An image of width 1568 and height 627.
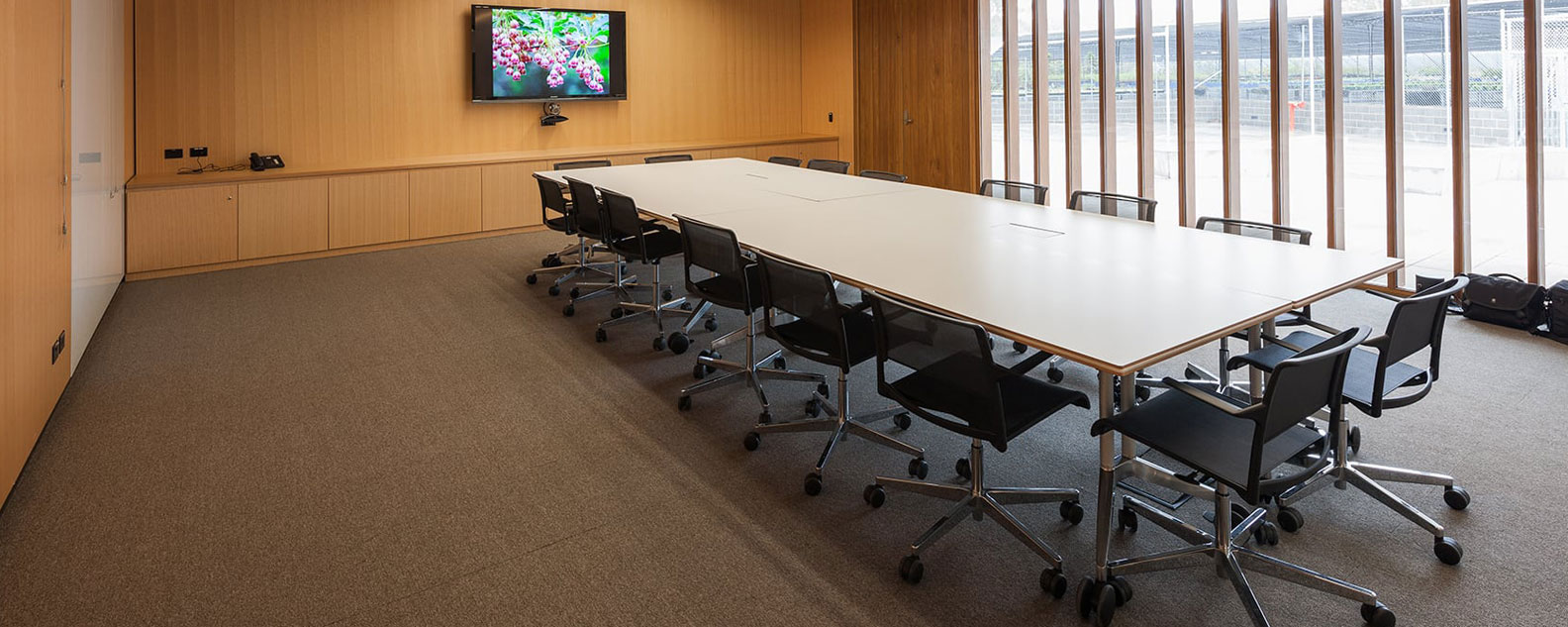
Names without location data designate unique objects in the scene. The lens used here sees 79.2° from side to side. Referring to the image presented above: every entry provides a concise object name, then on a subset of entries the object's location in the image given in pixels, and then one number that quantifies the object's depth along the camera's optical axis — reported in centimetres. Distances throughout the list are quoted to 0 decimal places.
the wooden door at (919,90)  876
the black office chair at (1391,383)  269
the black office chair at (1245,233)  377
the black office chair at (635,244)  493
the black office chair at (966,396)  256
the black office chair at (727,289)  387
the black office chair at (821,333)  319
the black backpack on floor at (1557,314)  485
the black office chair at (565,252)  593
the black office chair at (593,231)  533
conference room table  260
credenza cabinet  691
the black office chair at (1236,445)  221
